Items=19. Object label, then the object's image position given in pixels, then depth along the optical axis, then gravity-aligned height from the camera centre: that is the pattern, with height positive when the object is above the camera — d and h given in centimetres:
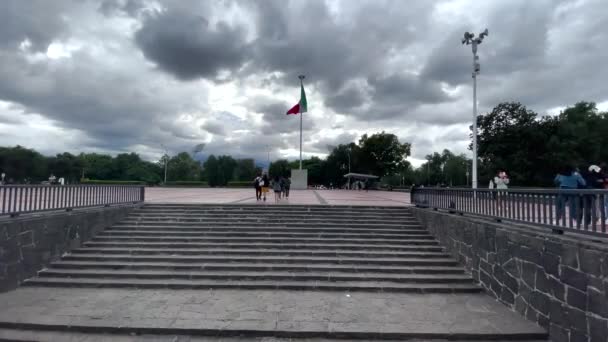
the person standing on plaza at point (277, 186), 1412 -15
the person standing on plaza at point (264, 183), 1487 -3
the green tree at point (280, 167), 7538 +373
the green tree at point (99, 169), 7831 +231
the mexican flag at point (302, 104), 2795 +644
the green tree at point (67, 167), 6412 +248
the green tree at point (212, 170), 6383 +229
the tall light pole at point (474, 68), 1516 +540
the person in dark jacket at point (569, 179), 677 +15
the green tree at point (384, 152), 4406 +414
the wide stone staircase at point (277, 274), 489 -188
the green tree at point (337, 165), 6425 +350
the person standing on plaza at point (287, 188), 1645 -26
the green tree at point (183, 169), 8044 +308
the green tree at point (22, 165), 5816 +248
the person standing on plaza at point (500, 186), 622 -5
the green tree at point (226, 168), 6556 +279
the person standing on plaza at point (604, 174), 729 +28
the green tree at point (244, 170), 7488 +262
